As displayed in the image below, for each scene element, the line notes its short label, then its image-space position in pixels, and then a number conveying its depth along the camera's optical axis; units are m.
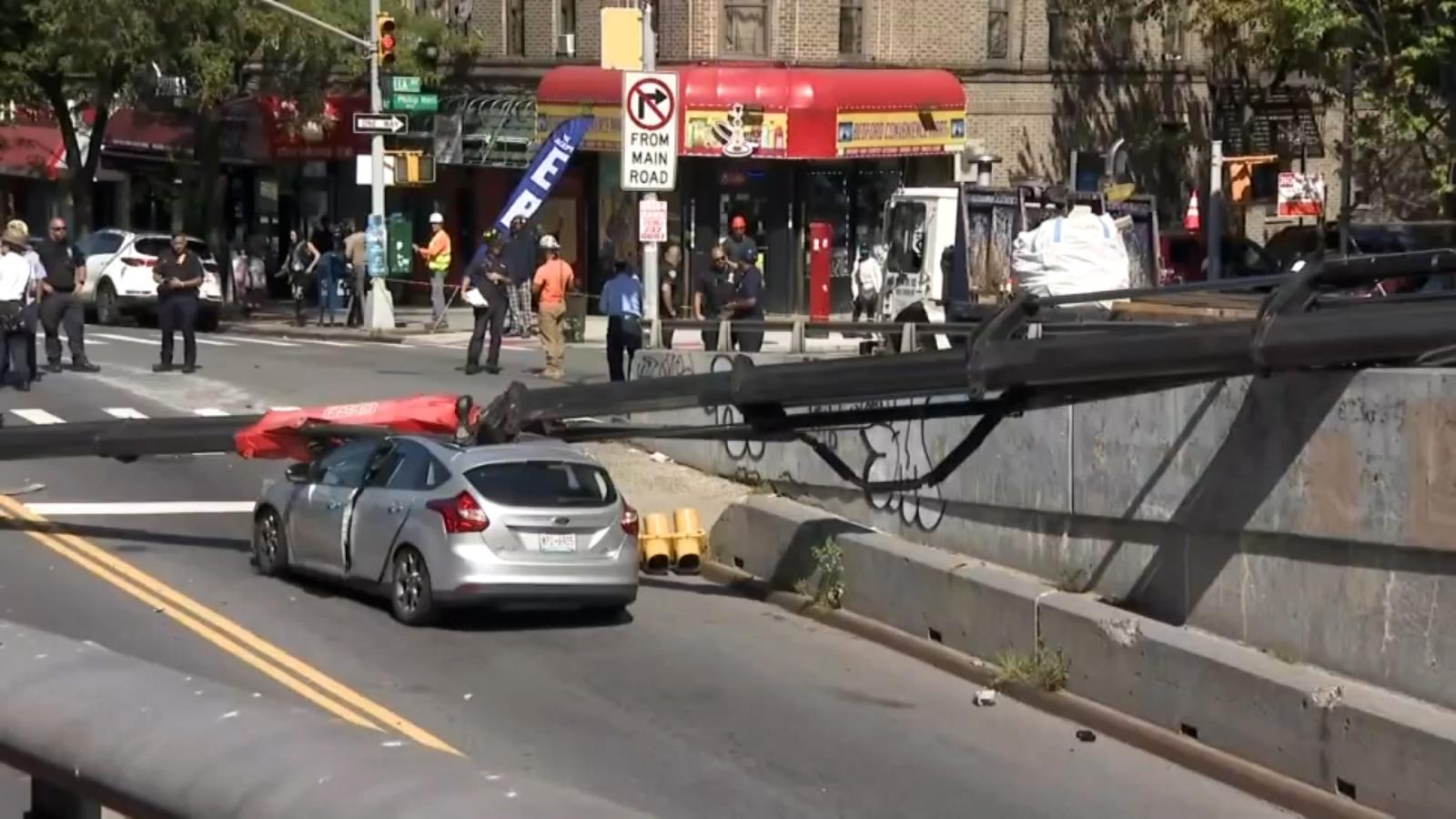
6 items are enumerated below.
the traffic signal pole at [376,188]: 37.56
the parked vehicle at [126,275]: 38.47
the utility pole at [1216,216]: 38.88
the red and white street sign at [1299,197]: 39.50
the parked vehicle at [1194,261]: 37.81
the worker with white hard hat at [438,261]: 37.78
